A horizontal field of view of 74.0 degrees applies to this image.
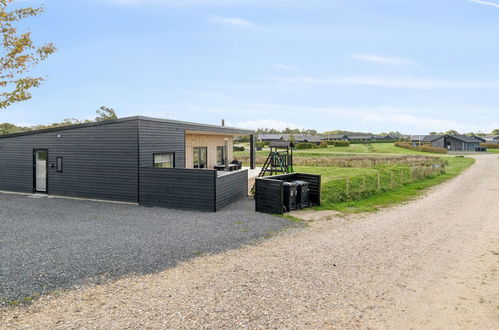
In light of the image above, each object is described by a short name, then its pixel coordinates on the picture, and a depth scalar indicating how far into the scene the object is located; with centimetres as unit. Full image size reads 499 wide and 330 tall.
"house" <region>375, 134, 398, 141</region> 11628
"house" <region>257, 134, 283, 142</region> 9527
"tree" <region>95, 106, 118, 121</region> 5847
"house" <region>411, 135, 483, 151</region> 7462
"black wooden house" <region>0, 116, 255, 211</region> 1244
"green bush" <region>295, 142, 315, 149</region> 7200
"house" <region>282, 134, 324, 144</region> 9165
